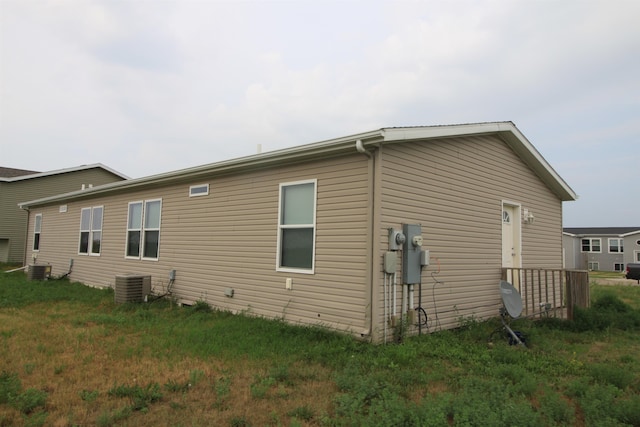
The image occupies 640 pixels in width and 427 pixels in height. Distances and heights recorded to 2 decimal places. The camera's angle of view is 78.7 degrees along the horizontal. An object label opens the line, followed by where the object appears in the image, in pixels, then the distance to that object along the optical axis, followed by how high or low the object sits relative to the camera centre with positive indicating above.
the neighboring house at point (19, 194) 19.95 +2.29
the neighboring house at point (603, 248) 31.58 +0.50
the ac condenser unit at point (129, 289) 8.38 -1.04
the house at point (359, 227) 5.46 +0.36
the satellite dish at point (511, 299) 5.76 -0.72
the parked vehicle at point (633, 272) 20.34 -0.89
